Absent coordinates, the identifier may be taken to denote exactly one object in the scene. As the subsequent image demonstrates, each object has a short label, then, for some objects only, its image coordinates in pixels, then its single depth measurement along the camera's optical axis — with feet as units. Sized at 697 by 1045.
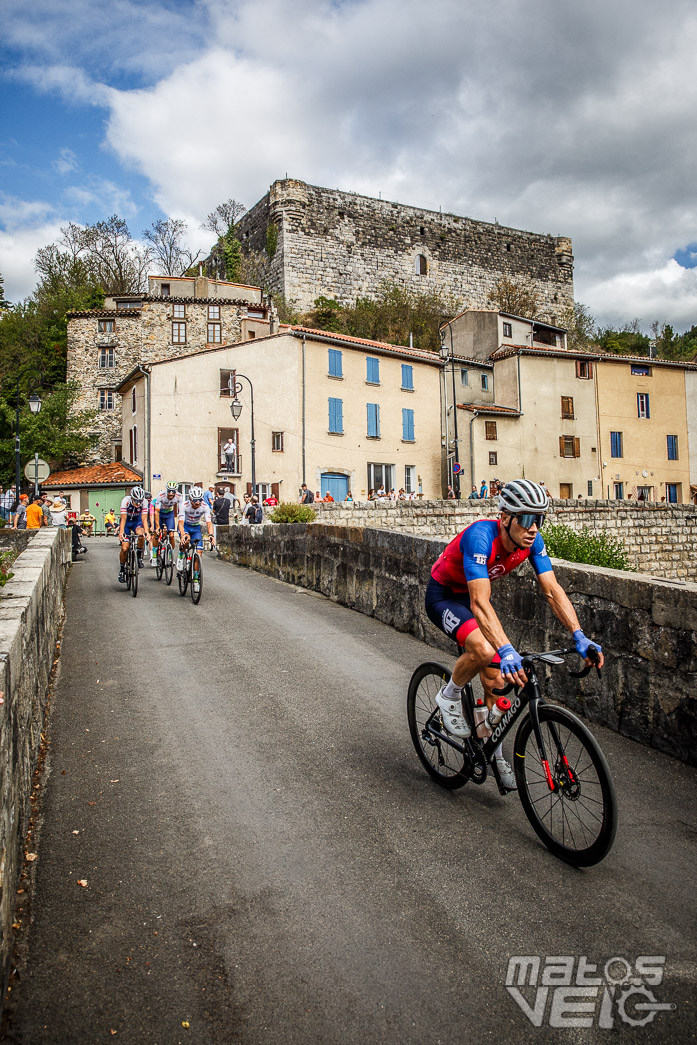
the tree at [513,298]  200.95
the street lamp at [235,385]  108.80
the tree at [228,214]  197.57
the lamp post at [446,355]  100.38
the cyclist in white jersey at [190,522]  38.58
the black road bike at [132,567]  39.45
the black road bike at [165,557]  45.53
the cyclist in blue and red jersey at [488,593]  11.37
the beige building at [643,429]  143.33
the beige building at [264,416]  111.75
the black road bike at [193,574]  36.65
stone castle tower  176.14
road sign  77.36
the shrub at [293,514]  53.57
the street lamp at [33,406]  81.00
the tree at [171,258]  191.42
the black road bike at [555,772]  10.40
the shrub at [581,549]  58.70
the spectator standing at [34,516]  58.39
